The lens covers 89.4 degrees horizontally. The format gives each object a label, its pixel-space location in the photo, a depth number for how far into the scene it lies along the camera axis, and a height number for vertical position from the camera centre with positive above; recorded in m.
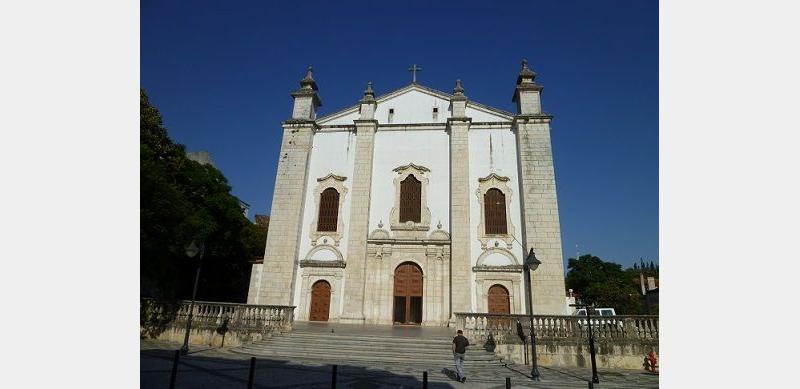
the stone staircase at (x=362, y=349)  11.62 -1.19
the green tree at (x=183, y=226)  11.80 +2.99
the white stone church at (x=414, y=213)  18.28 +4.60
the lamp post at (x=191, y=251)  12.20 +1.51
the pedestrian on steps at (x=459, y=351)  9.19 -0.85
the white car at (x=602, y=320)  13.17 -0.03
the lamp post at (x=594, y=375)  9.84 -1.34
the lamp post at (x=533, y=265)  10.06 +1.38
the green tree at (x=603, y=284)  38.86 +4.34
